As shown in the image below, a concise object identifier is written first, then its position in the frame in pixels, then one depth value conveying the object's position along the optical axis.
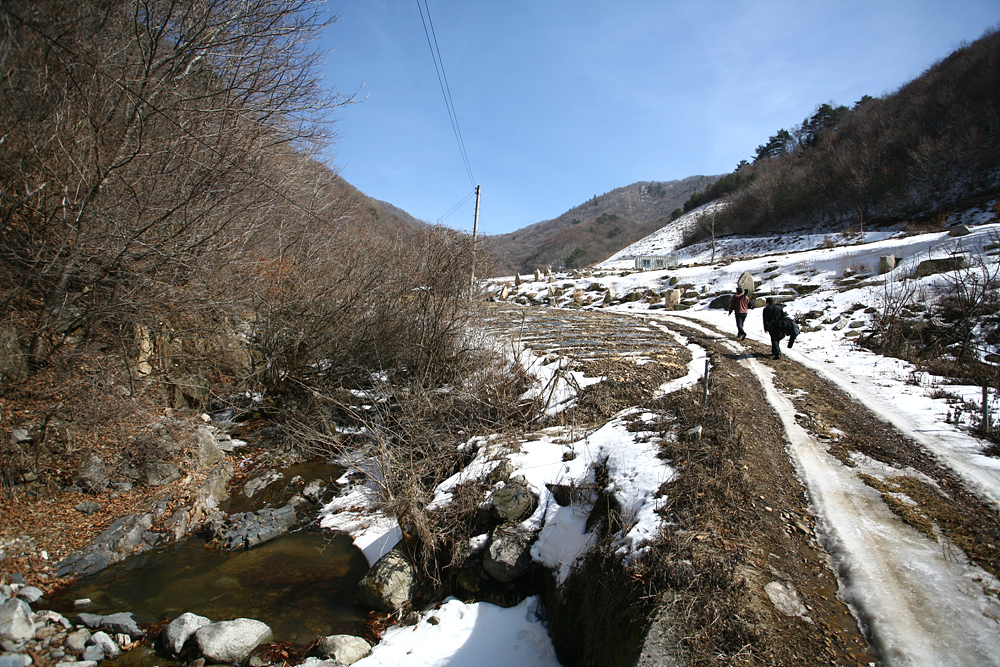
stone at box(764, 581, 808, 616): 3.44
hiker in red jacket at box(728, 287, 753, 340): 13.71
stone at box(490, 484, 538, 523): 6.11
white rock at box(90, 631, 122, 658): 4.56
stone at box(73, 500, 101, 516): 6.47
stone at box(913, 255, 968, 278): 15.32
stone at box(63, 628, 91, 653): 4.50
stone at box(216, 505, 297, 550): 6.71
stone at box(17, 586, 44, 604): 5.12
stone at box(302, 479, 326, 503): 8.21
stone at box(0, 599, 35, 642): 4.43
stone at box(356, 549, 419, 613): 5.53
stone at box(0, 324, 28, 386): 6.62
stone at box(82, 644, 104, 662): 4.46
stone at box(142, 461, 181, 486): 7.31
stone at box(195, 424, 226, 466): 8.26
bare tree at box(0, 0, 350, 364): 6.61
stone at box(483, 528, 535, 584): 5.59
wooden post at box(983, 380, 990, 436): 6.09
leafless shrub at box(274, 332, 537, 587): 5.98
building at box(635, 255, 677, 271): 40.16
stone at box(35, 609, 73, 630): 4.75
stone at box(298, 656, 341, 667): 4.47
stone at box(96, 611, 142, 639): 4.83
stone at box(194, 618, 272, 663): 4.58
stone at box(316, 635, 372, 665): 4.65
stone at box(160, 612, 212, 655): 4.64
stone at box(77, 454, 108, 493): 6.76
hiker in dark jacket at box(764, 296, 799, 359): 10.99
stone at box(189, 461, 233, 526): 7.20
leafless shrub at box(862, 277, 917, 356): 11.99
